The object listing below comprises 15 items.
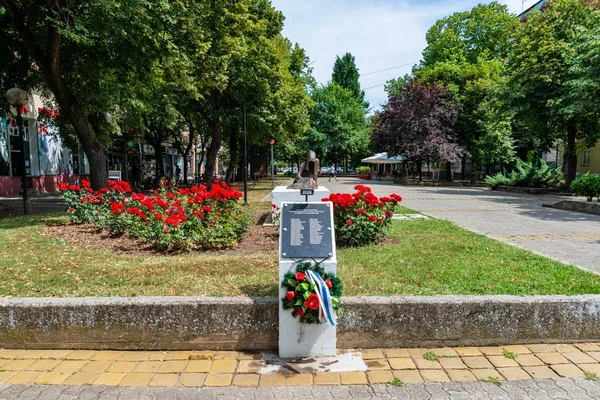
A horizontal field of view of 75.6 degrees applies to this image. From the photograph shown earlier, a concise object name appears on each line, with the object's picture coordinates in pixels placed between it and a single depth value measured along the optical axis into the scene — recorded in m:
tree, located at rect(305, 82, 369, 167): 49.84
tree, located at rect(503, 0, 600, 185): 18.31
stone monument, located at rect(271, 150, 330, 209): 8.49
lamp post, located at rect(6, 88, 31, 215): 10.14
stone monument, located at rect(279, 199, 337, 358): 3.61
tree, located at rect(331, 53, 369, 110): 67.44
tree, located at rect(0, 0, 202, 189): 8.73
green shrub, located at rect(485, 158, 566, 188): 22.16
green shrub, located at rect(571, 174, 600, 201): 14.38
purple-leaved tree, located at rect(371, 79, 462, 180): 29.80
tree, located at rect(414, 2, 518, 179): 31.05
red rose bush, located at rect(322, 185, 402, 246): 6.87
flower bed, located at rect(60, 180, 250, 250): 6.48
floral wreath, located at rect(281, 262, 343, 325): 3.43
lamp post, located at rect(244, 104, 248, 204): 14.15
